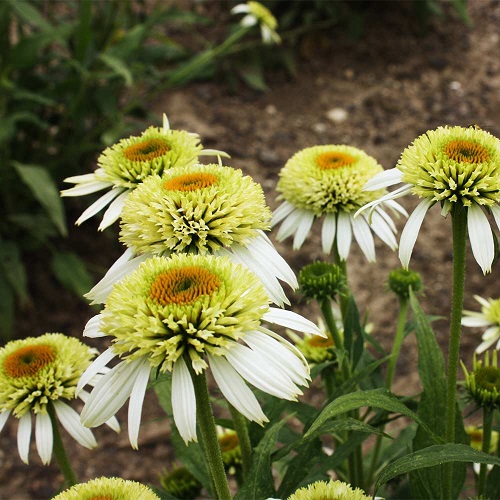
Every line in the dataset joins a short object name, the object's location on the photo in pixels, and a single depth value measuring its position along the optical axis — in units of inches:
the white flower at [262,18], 46.7
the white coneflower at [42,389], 24.7
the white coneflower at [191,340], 20.9
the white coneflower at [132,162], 25.0
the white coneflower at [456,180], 22.7
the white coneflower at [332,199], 26.8
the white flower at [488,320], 28.4
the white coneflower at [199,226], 23.0
